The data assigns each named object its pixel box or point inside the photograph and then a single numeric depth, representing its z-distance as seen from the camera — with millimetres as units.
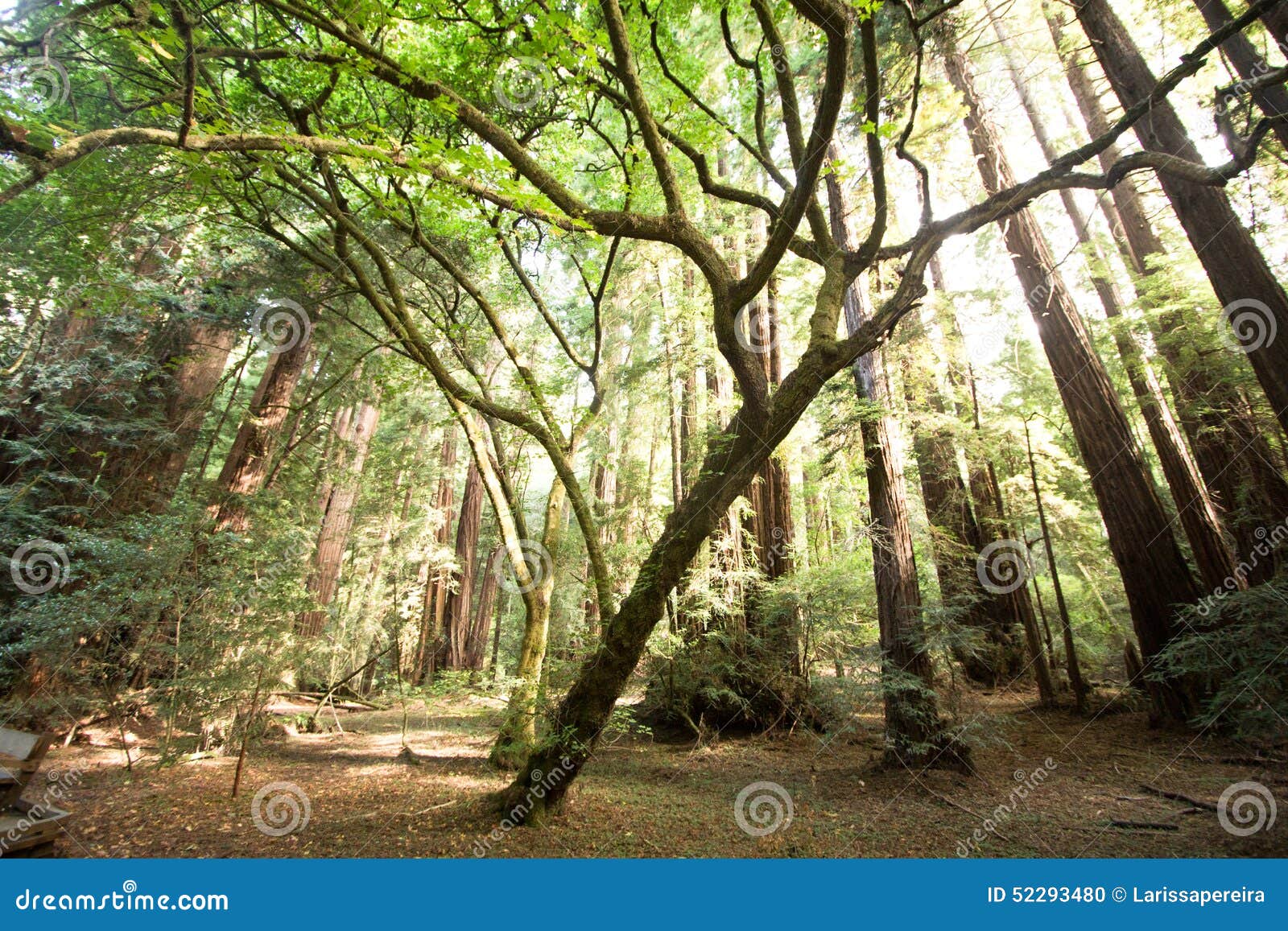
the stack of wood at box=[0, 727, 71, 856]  3166
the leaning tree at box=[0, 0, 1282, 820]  3223
